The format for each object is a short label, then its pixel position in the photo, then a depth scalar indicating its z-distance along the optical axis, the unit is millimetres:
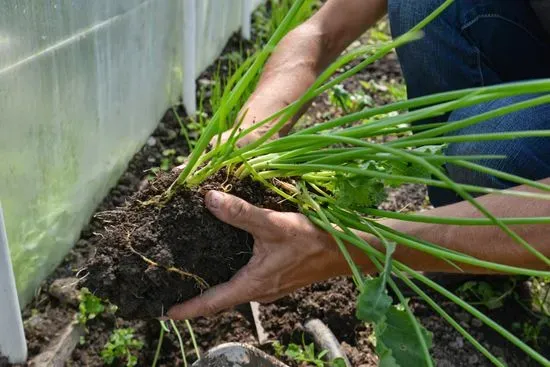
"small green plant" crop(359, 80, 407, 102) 2451
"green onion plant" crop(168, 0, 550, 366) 814
